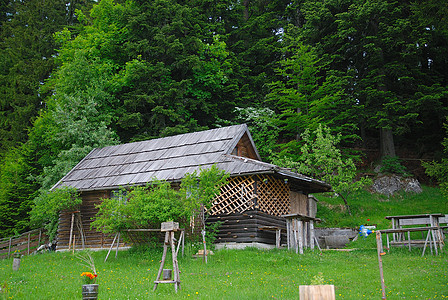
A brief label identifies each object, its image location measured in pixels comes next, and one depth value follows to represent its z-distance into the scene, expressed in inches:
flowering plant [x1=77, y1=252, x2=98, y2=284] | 356.5
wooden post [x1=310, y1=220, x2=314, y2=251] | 639.4
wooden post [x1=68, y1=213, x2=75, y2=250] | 763.5
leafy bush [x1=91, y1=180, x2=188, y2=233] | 572.1
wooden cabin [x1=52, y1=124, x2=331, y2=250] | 673.6
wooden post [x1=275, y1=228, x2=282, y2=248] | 645.9
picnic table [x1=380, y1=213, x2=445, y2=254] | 565.3
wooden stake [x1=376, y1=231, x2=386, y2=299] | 311.5
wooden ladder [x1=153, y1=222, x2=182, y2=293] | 385.1
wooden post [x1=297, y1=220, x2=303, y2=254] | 595.5
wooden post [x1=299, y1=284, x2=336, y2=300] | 176.6
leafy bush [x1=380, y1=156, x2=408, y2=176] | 1053.2
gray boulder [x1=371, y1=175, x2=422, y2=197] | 1028.2
